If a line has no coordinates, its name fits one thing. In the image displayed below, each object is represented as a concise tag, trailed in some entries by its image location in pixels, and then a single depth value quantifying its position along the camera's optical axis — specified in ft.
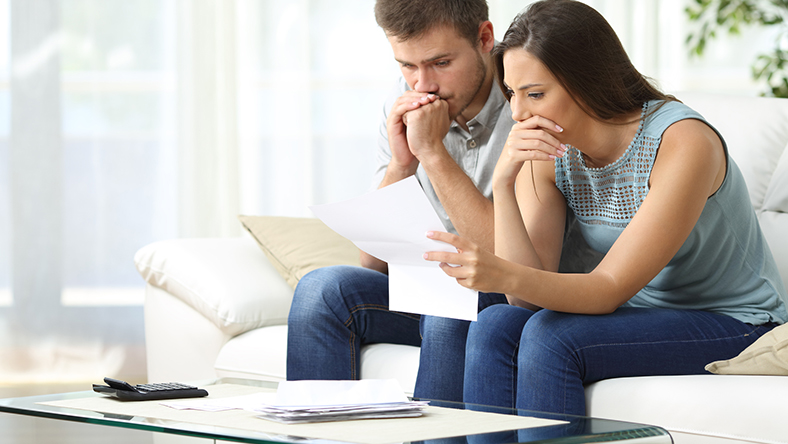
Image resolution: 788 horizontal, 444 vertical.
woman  10.79
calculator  10.75
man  12.11
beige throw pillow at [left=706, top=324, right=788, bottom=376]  10.76
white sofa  12.28
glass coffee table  9.75
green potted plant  18.01
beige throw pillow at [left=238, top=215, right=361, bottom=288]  13.56
